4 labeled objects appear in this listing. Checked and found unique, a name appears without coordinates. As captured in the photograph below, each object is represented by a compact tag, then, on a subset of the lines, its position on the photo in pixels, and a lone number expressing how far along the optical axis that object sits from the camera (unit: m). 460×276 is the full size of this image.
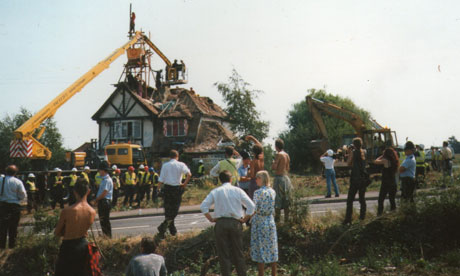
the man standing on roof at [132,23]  40.78
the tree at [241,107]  40.25
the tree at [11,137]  52.49
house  39.41
